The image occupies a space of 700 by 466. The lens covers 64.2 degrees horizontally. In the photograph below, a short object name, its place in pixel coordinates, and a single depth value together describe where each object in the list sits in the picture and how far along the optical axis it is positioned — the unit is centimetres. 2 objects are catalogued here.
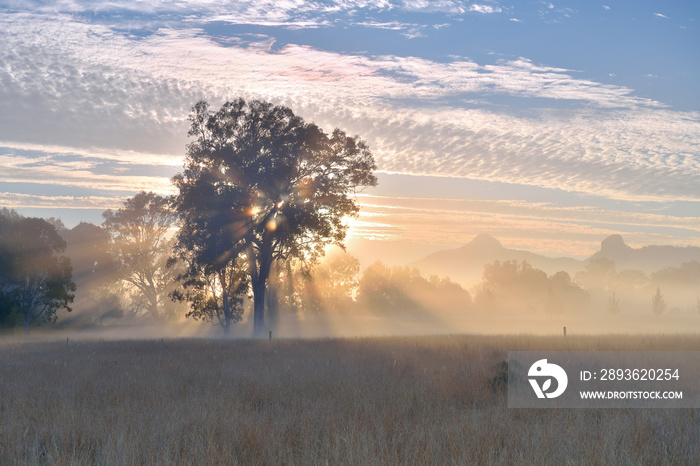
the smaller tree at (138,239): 6081
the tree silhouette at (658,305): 10286
